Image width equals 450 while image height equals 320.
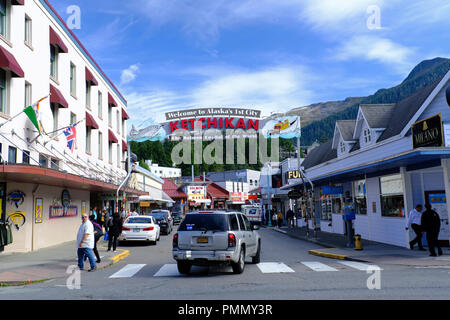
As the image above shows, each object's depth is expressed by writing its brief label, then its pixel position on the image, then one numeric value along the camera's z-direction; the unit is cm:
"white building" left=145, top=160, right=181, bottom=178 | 9980
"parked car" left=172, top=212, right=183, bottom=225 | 4750
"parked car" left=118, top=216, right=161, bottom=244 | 2225
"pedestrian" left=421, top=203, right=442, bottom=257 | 1459
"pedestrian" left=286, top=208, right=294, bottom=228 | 3809
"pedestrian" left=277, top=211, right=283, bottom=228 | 3859
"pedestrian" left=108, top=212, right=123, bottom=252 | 1862
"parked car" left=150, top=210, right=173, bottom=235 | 3014
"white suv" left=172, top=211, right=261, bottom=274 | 1149
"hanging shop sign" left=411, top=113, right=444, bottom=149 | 1548
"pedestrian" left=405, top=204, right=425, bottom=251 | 1592
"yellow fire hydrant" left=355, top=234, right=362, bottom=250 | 1711
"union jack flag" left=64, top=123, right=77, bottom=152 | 2261
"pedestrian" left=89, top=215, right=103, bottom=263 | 1469
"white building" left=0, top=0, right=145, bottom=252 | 1777
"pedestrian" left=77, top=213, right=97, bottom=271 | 1285
